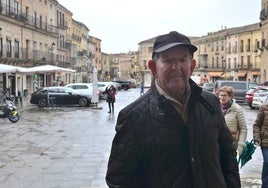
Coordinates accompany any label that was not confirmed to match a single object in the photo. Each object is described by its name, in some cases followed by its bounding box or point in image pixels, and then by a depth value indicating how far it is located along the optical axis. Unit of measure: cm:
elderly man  179
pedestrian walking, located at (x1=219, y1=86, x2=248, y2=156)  452
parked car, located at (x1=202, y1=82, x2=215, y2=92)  2935
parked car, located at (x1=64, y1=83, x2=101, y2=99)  2205
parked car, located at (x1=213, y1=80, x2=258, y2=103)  2188
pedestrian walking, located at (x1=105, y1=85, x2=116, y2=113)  1629
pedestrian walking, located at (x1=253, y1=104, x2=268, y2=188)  434
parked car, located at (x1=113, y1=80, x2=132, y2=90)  4439
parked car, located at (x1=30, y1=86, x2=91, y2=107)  1942
